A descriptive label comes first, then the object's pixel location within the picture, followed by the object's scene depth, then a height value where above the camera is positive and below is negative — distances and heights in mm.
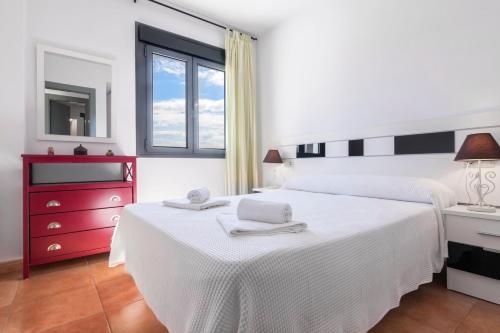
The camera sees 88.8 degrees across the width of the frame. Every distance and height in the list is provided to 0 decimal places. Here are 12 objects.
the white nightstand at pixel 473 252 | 1543 -552
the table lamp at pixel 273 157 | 3270 +115
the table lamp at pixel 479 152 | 1592 +87
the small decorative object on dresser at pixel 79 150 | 2413 +157
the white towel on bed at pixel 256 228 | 1048 -261
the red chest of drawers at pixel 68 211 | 2037 -383
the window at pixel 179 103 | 2957 +807
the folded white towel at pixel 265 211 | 1145 -211
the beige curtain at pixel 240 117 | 3477 +694
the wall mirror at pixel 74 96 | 2373 +699
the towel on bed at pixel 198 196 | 1733 -202
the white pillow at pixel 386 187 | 1800 -179
